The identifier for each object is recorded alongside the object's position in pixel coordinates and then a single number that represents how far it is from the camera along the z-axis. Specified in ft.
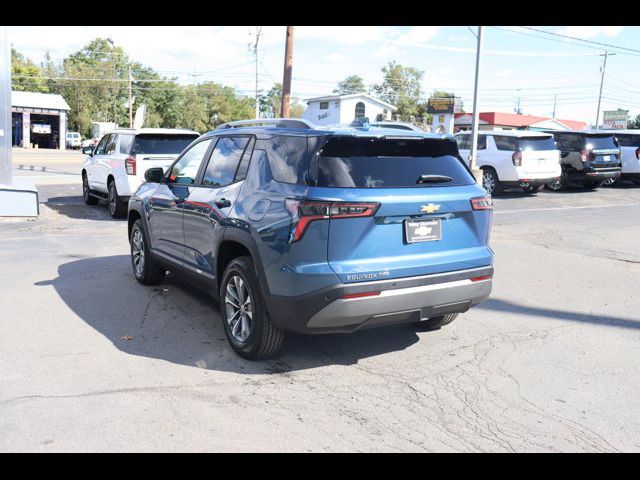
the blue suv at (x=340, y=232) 13.89
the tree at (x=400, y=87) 361.71
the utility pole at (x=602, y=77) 205.58
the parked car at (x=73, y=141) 217.36
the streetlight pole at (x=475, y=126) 59.34
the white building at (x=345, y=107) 202.49
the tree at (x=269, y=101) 384.68
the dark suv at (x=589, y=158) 62.03
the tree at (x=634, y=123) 293.47
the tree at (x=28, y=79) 251.39
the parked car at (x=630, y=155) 70.08
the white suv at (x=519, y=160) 56.75
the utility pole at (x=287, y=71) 73.00
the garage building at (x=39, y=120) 210.18
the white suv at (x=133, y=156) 40.04
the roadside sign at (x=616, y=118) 277.09
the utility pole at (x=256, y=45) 182.08
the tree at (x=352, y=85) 462.60
